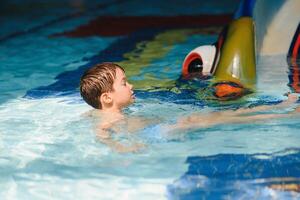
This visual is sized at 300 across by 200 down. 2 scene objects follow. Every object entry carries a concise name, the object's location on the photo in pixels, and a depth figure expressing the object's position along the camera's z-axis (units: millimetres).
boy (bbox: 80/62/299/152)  3568
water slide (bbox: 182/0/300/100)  4668
